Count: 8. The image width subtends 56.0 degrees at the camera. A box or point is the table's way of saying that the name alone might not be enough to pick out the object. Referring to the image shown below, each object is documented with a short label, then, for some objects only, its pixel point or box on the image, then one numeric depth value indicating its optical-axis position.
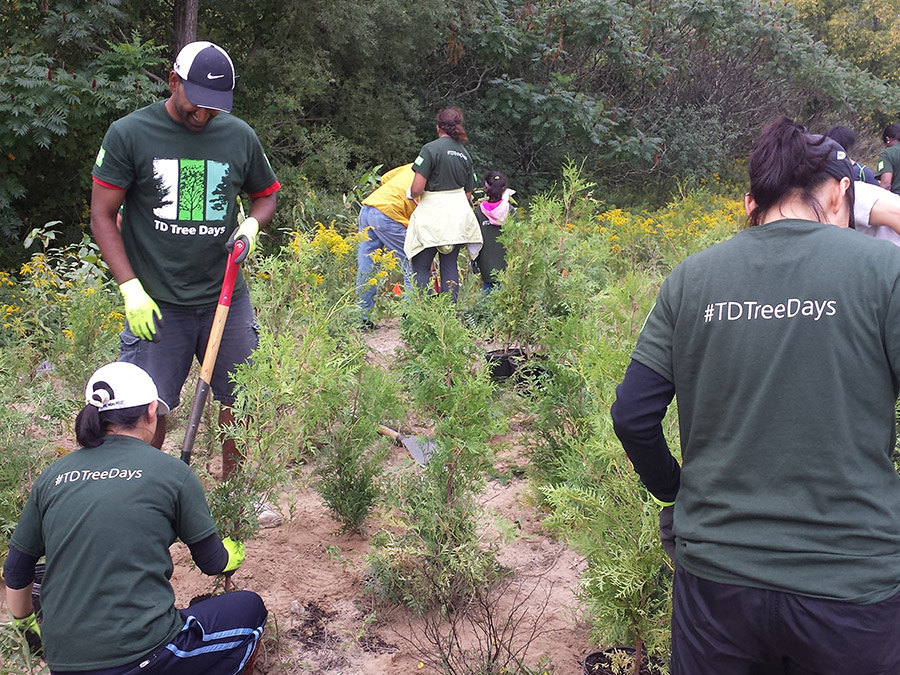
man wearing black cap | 3.21
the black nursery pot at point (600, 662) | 2.77
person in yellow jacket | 7.13
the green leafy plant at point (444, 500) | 3.09
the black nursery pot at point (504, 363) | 5.46
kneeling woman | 2.28
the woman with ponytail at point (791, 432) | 1.57
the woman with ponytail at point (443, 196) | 6.52
